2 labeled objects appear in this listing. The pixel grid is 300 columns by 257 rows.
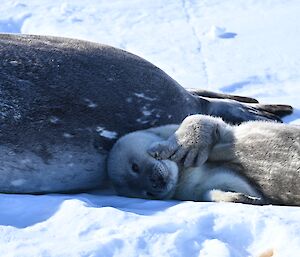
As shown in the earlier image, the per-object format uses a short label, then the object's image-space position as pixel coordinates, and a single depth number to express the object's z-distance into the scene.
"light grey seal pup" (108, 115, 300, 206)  6.78
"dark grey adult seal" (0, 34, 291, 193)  6.90
